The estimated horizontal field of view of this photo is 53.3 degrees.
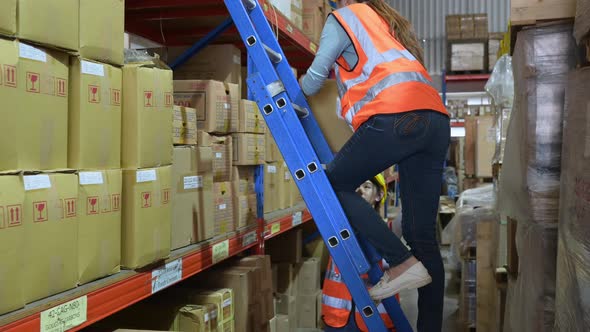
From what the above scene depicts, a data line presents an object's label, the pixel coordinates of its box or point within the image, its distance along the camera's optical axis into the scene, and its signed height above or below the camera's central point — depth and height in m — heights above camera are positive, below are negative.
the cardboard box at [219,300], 2.67 -0.59
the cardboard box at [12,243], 1.44 -0.18
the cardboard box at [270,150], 3.70 +0.13
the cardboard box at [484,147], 8.25 +0.37
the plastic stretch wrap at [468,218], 4.79 -0.39
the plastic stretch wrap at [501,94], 5.02 +0.72
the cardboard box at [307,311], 4.60 -1.10
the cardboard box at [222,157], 2.92 +0.07
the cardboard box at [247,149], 3.20 +0.12
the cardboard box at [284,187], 3.94 -0.11
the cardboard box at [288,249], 4.53 -0.60
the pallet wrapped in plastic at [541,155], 2.39 +0.07
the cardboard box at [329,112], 2.63 +0.27
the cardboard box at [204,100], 2.87 +0.35
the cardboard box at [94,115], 1.74 +0.17
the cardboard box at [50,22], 1.50 +0.40
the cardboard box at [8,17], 1.43 +0.37
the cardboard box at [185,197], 2.42 -0.12
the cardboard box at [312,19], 4.63 +1.21
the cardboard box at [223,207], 2.89 -0.18
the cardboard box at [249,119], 3.21 +0.29
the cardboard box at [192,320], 2.49 -0.64
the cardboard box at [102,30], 1.75 +0.43
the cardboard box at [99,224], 1.76 -0.17
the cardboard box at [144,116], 2.00 +0.19
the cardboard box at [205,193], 2.62 -0.10
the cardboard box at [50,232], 1.53 -0.17
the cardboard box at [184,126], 2.43 +0.19
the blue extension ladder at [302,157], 2.34 +0.06
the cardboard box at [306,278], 4.65 -0.85
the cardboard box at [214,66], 3.47 +0.63
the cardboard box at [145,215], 2.00 -0.16
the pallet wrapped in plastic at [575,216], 1.81 -0.14
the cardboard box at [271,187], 3.67 -0.10
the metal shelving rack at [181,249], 1.70 -0.33
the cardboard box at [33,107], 1.46 +0.16
